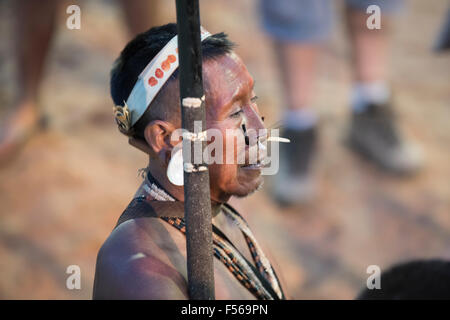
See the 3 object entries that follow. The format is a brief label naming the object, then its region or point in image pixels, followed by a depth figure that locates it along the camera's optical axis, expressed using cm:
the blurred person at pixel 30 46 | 852
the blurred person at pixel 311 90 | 836
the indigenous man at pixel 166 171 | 315
